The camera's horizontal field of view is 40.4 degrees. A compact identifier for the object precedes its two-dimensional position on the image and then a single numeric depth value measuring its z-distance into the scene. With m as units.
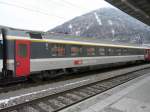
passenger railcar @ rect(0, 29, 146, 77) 10.11
